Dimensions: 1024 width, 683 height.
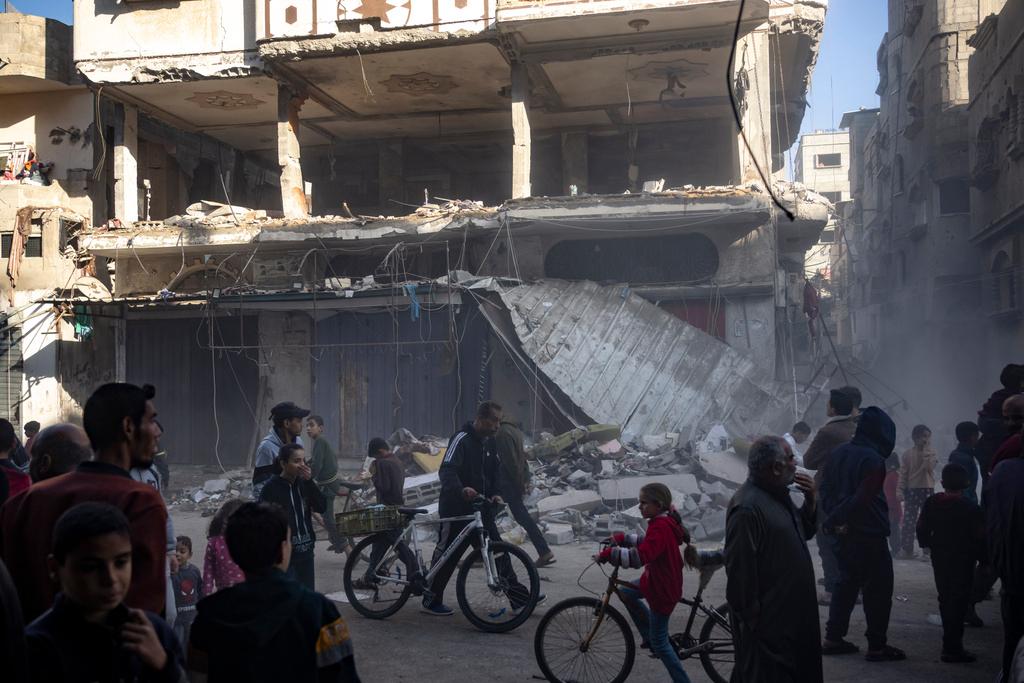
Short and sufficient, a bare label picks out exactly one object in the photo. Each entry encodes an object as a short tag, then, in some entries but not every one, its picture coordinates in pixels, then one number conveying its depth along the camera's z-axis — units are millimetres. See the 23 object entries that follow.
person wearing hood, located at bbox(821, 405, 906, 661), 5727
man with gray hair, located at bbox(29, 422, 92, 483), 3820
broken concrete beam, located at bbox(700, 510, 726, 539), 10328
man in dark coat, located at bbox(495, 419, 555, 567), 8602
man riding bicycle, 6910
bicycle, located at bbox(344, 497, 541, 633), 6605
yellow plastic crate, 6750
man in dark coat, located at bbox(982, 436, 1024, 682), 4660
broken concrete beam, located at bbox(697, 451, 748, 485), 11836
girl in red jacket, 4855
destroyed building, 14102
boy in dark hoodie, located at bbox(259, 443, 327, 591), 5457
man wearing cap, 5996
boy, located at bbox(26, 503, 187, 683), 2143
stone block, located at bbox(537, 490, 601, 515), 11461
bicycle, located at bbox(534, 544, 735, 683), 5266
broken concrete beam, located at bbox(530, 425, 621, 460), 13133
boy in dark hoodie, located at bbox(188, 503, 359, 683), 2531
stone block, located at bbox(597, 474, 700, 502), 11516
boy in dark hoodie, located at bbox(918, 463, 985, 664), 5820
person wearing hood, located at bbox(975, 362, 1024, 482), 7113
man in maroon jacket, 2576
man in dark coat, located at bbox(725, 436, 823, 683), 3854
